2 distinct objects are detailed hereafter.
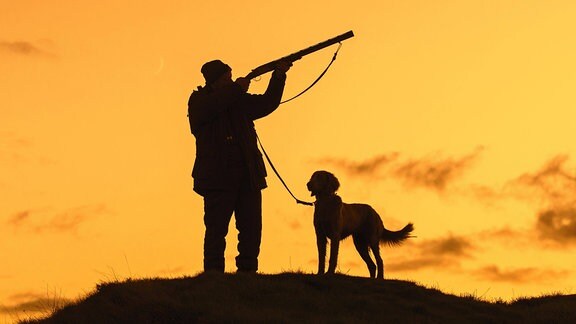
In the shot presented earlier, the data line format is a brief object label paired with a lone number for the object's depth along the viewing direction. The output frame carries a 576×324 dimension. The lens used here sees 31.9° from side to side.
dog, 17.66
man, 14.93
